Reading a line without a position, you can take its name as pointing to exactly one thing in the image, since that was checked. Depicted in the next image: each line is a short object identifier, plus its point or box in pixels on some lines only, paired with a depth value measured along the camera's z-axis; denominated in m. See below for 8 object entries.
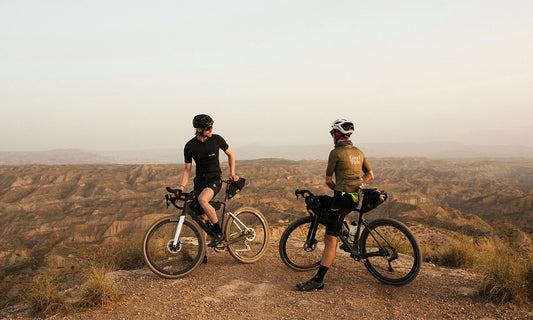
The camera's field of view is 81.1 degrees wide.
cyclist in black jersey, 5.64
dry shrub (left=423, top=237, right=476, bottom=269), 6.36
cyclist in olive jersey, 4.81
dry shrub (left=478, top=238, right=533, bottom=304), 4.16
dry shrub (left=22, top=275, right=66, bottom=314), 4.35
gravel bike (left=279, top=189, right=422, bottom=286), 4.92
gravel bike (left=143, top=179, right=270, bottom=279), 5.42
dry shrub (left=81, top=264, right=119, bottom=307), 4.48
